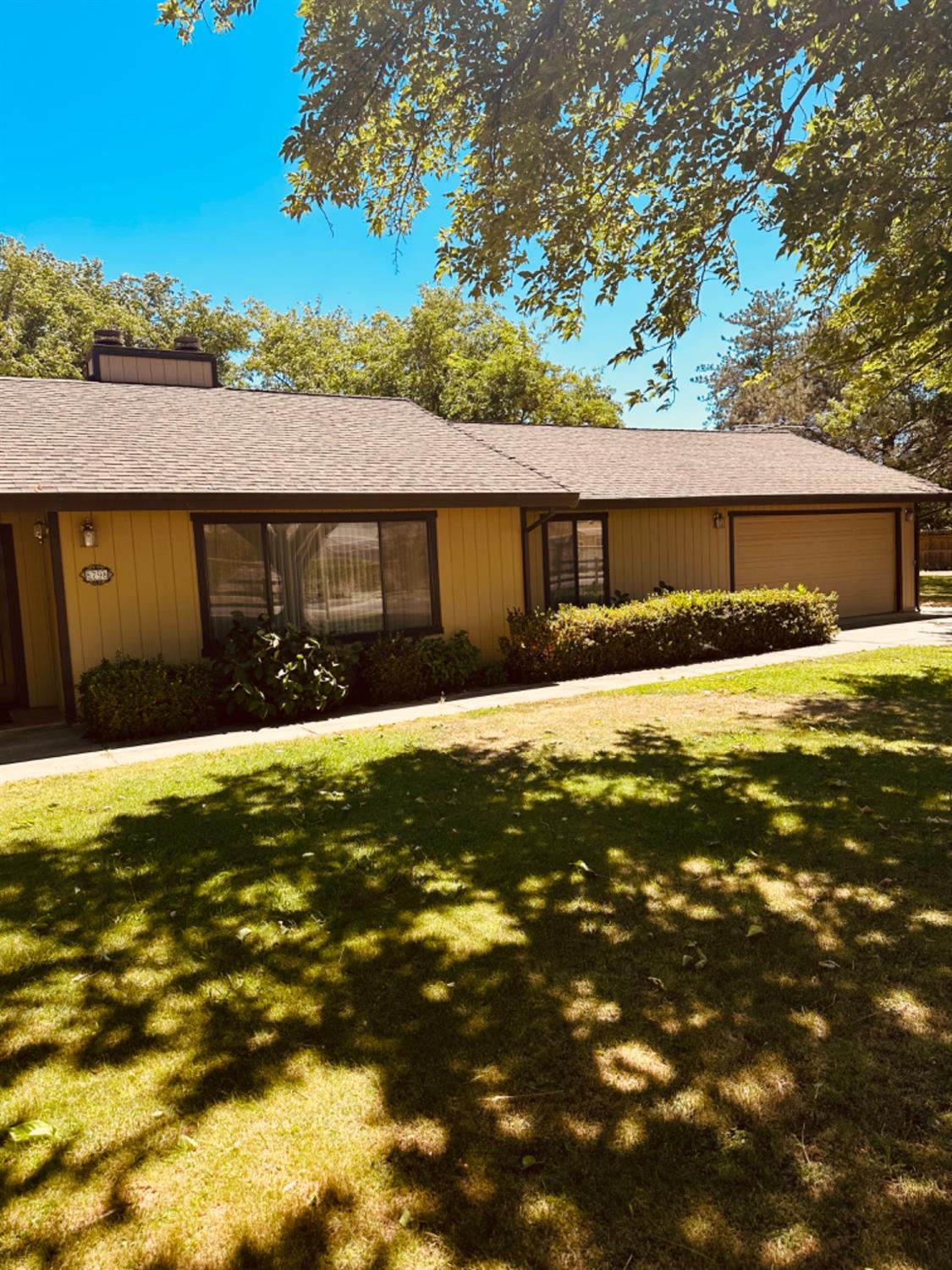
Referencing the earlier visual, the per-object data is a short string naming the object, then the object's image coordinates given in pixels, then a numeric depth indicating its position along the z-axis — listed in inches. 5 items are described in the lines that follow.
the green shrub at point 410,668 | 398.9
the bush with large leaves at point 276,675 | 353.1
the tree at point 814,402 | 507.9
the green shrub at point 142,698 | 327.3
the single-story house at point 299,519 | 356.5
